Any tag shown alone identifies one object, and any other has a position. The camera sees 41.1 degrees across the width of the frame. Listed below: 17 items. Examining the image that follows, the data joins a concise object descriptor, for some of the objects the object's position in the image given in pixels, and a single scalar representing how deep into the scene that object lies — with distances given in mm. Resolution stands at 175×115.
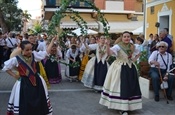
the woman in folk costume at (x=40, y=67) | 6031
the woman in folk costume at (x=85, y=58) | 7819
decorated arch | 4441
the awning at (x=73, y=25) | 18126
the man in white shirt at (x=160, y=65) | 5804
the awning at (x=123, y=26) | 20304
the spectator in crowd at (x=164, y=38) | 7002
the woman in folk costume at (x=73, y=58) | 8201
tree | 26603
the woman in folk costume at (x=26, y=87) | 3658
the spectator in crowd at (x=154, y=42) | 8041
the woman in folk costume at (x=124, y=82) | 4712
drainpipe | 11359
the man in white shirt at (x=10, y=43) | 11584
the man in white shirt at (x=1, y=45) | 10993
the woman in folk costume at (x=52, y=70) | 7596
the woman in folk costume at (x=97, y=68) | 6460
